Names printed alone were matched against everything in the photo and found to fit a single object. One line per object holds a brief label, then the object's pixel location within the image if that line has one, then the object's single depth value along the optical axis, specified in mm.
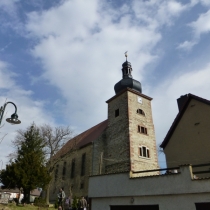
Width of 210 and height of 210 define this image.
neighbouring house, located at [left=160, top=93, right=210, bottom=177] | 14445
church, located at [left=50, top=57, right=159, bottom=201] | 23688
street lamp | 8289
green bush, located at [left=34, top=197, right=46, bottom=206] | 17852
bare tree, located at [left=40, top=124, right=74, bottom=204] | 25900
